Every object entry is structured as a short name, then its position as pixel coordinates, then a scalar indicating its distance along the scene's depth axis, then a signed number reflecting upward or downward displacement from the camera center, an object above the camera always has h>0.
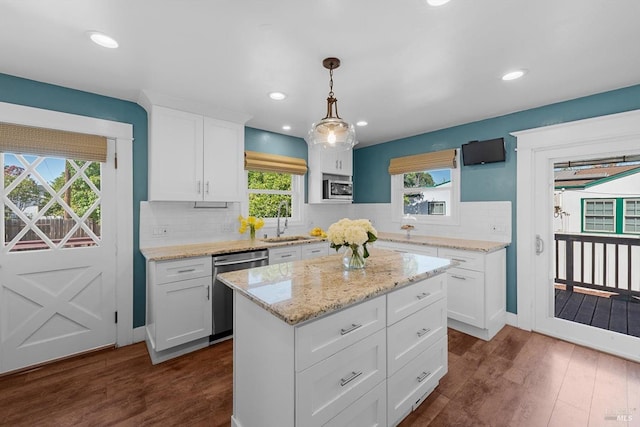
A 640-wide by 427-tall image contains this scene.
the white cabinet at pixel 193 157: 2.73 +0.57
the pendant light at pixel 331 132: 1.92 +0.56
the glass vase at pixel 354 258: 1.90 -0.32
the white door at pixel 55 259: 2.31 -0.42
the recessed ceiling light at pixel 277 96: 2.63 +1.12
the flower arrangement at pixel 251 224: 3.42 -0.15
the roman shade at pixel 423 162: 3.68 +0.71
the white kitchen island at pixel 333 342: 1.23 -0.68
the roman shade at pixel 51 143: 2.26 +0.59
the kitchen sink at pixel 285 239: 3.60 -0.37
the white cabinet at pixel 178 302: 2.45 -0.83
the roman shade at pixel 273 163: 3.61 +0.67
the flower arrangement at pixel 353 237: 1.77 -0.17
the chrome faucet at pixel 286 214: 3.84 -0.03
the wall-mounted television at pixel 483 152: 3.21 +0.72
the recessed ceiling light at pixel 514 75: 2.23 +1.12
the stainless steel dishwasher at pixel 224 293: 2.75 -0.82
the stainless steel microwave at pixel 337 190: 4.24 +0.35
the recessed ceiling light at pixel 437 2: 1.45 +1.09
